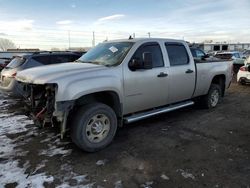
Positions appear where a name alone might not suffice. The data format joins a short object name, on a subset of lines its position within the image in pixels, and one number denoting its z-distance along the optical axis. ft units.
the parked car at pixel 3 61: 36.15
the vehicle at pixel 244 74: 27.96
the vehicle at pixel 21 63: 18.45
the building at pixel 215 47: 138.99
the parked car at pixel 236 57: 46.16
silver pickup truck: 10.42
